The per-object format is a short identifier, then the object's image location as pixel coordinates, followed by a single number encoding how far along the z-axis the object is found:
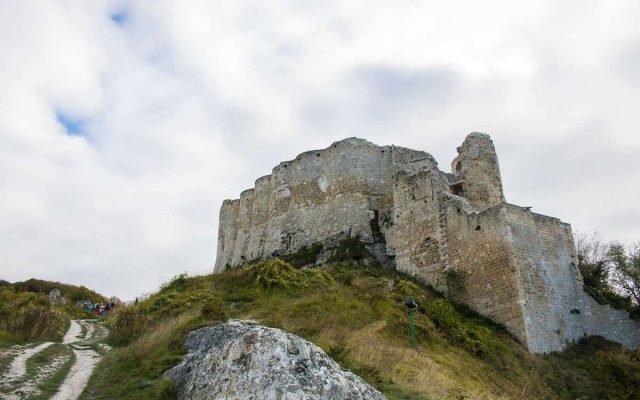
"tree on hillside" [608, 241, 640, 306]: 24.34
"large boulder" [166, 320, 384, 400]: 7.86
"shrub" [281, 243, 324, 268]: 28.31
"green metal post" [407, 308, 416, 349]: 14.58
